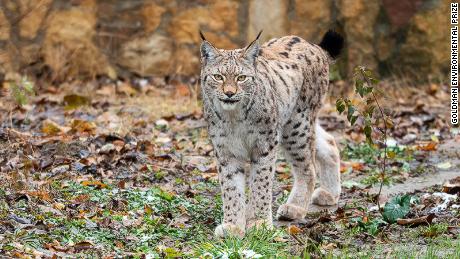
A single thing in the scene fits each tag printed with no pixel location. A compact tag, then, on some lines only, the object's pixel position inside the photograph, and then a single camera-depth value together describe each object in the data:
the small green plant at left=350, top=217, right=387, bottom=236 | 11.31
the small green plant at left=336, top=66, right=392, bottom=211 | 11.75
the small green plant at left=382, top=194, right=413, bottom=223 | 11.62
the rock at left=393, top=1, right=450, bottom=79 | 21.52
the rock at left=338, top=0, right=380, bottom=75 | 21.56
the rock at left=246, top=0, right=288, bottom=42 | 21.61
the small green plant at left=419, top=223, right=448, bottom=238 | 11.06
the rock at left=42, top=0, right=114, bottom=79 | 21.09
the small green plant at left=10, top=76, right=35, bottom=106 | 15.23
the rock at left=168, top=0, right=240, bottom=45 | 21.62
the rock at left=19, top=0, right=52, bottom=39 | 20.94
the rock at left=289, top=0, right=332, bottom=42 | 21.70
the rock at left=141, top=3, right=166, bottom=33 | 21.48
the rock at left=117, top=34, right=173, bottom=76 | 21.56
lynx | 11.84
